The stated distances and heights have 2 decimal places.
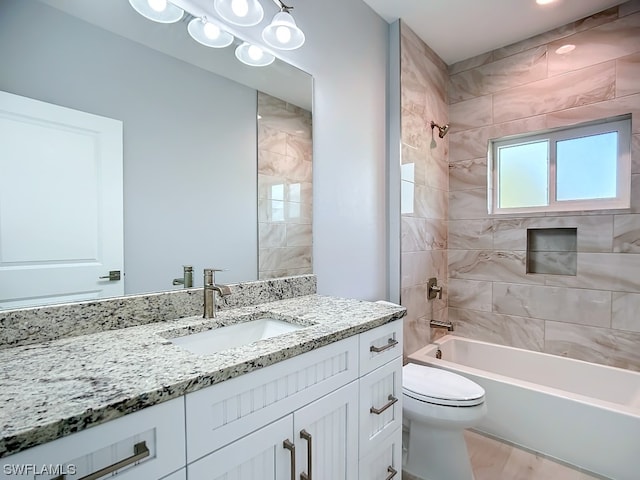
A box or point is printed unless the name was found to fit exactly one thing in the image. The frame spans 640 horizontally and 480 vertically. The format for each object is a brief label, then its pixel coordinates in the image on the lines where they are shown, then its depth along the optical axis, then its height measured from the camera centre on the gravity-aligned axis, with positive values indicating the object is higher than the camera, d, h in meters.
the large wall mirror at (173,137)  0.93 +0.39
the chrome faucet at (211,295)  1.17 -0.22
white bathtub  1.61 -0.97
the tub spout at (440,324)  2.34 -0.66
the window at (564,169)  2.12 +0.48
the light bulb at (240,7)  1.26 +0.88
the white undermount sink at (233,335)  1.07 -0.36
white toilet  1.54 -0.91
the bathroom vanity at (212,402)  0.54 -0.35
